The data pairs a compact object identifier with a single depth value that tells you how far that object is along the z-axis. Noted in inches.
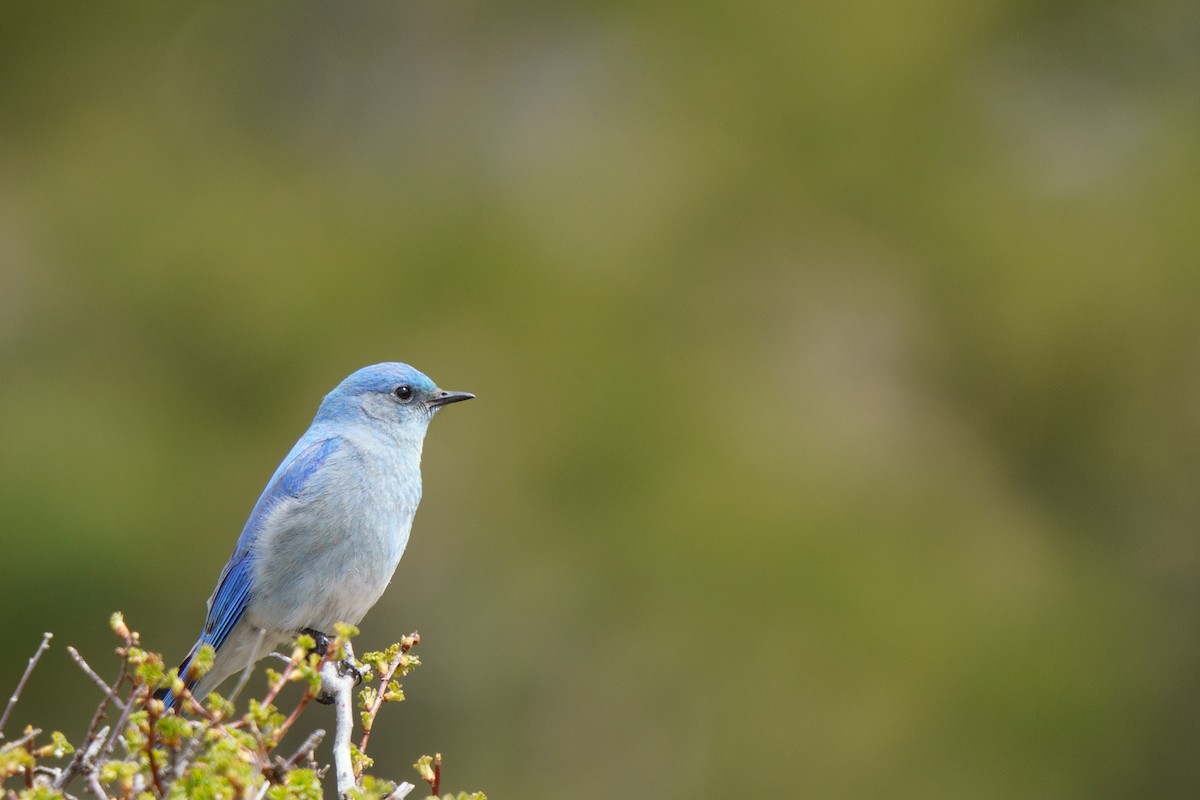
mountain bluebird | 364.2
